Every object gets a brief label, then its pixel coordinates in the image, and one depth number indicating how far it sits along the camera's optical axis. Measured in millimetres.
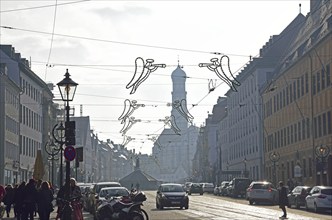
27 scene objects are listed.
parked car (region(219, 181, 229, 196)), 87312
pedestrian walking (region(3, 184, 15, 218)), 39266
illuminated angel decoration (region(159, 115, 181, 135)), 58344
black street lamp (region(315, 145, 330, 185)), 56000
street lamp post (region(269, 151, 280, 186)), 78062
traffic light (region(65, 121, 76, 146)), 25922
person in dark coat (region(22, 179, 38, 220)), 30266
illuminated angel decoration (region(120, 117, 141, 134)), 53125
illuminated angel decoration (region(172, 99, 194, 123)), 44938
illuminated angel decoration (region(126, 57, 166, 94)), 34094
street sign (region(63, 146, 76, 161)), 26978
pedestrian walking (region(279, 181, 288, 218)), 39719
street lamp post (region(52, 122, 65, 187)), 31159
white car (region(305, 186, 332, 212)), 43906
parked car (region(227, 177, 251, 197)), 78000
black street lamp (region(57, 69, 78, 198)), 25606
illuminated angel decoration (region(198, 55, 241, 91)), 32841
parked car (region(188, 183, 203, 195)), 98188
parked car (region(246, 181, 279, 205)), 59594
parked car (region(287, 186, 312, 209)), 50938
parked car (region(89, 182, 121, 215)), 42028
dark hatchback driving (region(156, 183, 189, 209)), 49906
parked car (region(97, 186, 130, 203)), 37762
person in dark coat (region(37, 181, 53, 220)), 29891
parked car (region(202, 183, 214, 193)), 105869
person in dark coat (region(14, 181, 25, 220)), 31359
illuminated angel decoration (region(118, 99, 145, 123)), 46291
